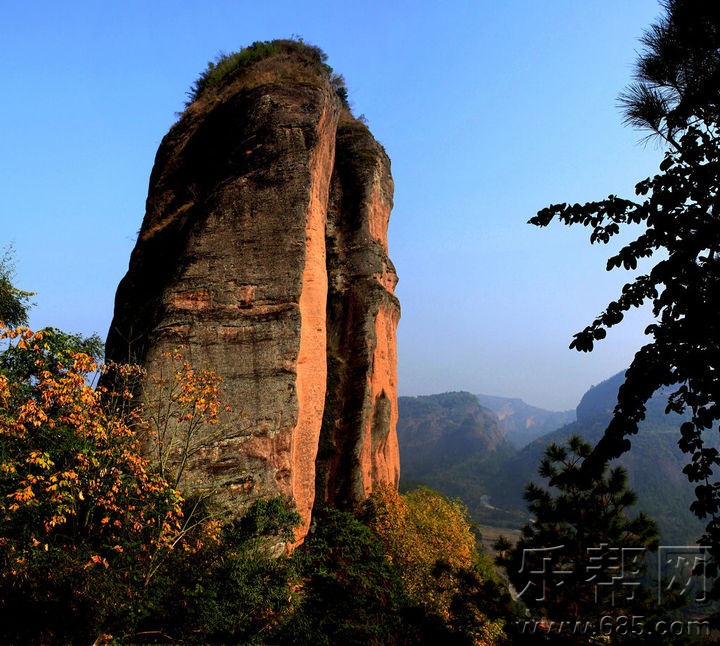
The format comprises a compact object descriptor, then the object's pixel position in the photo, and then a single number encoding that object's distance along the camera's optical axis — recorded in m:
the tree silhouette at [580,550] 9.89
